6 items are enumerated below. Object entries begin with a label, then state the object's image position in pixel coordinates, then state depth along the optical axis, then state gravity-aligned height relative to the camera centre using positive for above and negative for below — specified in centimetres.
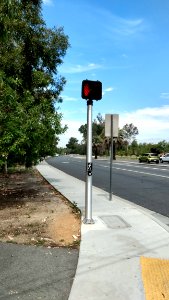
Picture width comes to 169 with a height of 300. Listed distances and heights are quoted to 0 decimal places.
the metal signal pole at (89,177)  476 -50
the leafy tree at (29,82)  584 +288
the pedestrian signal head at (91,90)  469 +126
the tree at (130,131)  7455 +705
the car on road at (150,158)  3175 -66
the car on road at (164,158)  3328 -68
